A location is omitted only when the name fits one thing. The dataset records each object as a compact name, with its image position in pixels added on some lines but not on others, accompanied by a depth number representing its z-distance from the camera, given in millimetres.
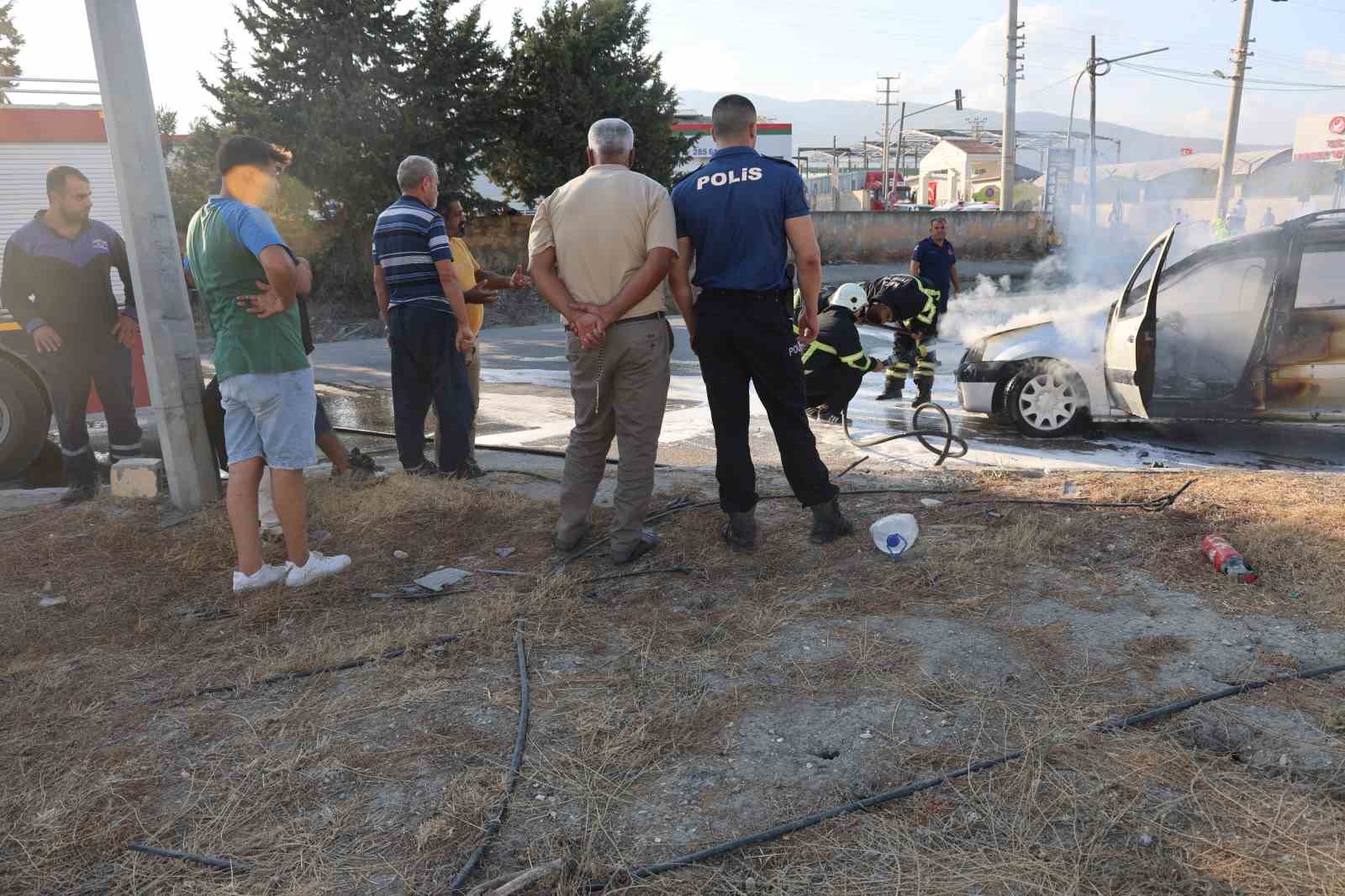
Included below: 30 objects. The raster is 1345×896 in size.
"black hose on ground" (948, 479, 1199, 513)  4637
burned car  6410
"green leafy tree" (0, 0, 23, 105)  26375
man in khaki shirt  3883
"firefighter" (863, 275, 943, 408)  8195
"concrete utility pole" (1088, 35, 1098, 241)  32719
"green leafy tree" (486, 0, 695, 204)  22656
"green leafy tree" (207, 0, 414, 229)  19703
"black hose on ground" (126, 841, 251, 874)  2164
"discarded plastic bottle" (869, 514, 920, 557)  4062
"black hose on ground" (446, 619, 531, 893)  2111
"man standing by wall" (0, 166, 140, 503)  5270
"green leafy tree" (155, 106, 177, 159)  19672
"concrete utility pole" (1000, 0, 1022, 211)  28422
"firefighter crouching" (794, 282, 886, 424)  6293
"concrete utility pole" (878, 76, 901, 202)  68250
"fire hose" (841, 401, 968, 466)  6367
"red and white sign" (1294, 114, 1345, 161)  37219
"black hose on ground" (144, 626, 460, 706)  3072
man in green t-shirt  3705
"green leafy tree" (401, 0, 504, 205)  20688
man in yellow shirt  5668
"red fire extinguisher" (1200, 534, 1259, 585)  3711
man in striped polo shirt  5094
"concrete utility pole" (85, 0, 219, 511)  4711
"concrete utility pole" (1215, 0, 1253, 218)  28219
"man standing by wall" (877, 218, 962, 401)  10305
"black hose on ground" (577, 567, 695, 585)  4020
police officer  3967
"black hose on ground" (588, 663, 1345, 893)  2109
